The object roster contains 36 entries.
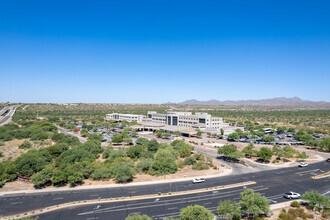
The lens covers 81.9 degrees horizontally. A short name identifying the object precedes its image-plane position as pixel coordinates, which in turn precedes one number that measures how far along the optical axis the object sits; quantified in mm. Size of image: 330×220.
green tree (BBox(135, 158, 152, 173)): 53191
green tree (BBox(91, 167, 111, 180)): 48047
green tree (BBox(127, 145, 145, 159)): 63969
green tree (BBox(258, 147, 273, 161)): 61175
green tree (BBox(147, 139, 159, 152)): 68881
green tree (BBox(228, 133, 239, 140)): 95000
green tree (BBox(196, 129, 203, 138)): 104125
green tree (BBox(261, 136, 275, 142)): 89438
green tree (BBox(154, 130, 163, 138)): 104688
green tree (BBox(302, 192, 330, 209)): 31984
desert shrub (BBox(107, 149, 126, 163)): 60025
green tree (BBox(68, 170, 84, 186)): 44841
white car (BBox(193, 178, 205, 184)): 46397
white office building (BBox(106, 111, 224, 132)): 120625
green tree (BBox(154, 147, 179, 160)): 58834
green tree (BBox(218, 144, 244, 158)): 61775
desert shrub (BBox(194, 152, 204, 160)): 62906
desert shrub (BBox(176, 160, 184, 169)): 57375
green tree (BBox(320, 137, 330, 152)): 73500
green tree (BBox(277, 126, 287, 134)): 118725
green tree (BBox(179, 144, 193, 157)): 66706
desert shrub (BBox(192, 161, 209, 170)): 55469
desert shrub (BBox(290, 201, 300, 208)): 34278
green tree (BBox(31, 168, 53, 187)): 44375
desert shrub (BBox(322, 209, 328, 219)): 31294
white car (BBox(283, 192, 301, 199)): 38062
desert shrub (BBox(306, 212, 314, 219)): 31053
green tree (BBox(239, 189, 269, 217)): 29997
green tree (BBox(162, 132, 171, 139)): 101488
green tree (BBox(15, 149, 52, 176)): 49662
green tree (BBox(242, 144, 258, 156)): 66044
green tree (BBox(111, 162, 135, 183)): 46219
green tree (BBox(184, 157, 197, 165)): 59562
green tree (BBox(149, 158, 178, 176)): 51781
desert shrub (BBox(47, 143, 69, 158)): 63219
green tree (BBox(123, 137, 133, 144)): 85175
